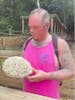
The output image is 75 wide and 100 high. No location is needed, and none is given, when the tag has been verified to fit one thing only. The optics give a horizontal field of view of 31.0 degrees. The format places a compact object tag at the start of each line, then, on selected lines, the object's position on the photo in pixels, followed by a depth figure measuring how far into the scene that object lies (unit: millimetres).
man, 1130
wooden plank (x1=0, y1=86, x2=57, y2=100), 1082
